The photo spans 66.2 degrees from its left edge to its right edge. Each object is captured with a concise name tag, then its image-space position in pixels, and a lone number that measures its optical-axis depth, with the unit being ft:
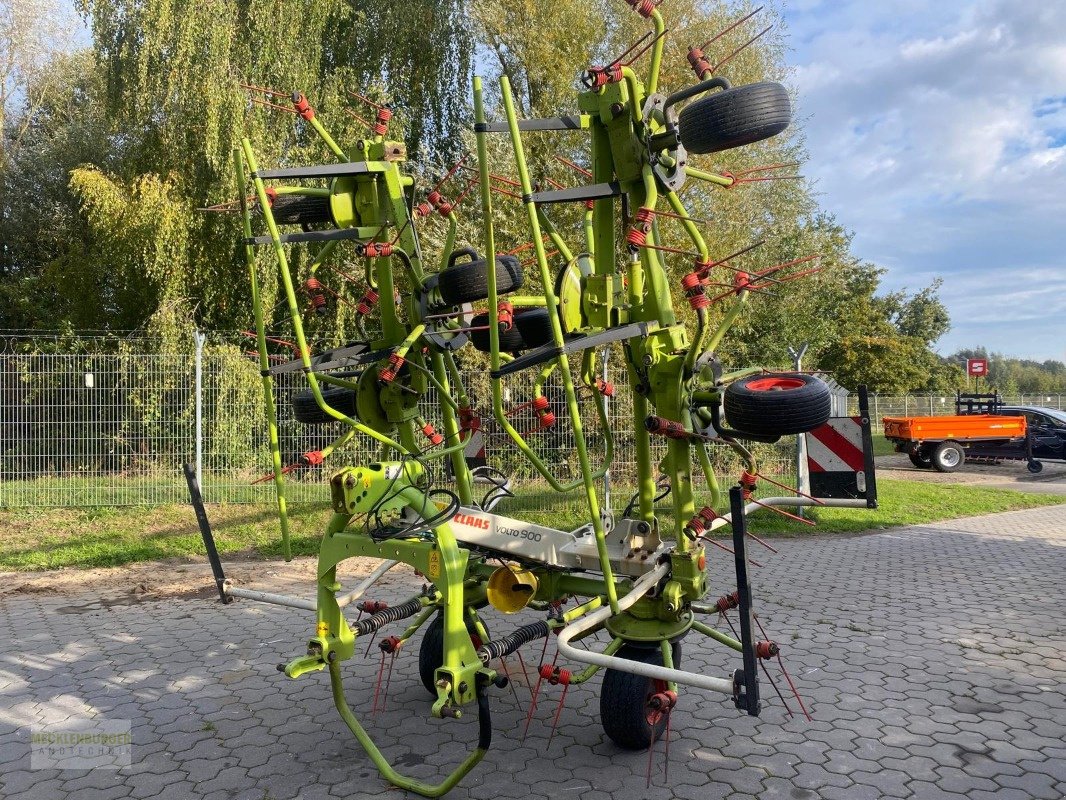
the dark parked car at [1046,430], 62.59
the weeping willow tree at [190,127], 48.44
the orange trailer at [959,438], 61.82
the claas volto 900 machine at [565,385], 12.15
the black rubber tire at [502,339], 16.42
